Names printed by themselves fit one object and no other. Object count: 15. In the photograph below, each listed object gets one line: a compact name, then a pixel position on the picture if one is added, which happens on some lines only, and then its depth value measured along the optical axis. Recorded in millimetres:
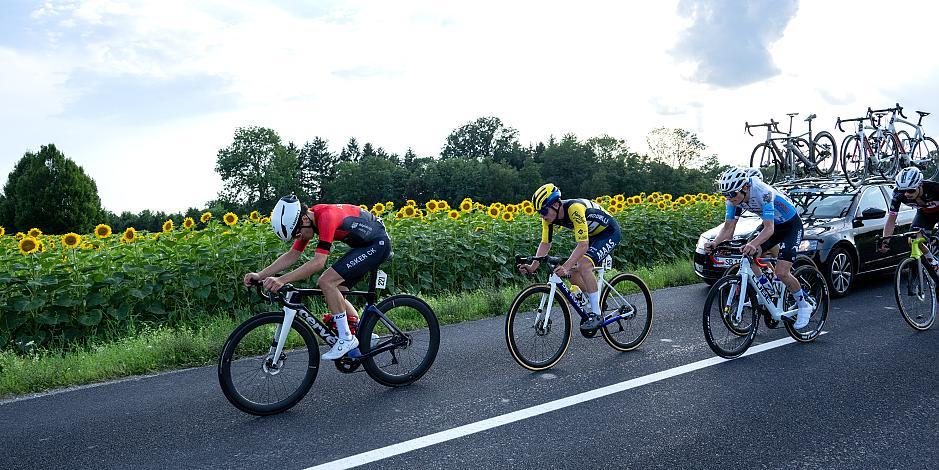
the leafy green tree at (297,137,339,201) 111300
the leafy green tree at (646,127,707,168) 90188
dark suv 10367
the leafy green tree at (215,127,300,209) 84312
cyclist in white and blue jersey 7035
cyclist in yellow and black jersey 6586
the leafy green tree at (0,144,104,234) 61688
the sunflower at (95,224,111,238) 9664
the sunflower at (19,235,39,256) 8104
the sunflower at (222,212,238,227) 10234
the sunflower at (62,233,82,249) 8448
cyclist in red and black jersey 5309
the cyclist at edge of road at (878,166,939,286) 8016
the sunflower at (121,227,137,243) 9578
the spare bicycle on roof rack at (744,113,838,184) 15820
